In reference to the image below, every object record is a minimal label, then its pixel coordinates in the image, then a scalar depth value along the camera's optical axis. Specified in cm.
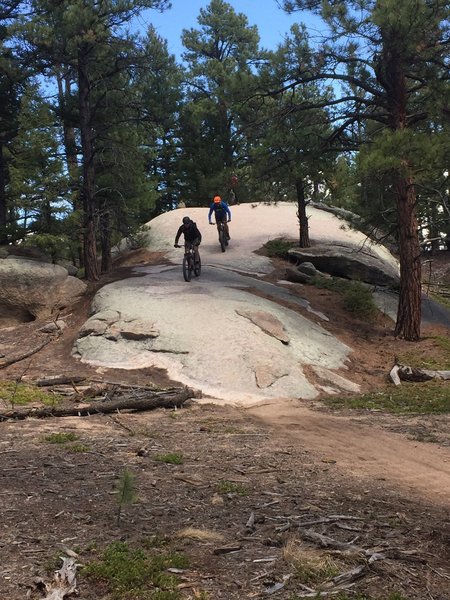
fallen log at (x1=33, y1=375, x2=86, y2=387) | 1027
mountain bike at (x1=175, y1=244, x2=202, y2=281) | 1600
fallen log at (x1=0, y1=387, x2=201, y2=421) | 818
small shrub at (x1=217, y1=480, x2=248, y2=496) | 504
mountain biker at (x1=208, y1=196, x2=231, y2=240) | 1852
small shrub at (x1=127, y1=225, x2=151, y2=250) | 2272
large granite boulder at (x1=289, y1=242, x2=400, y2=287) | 2008
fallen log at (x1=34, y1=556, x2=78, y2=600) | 307
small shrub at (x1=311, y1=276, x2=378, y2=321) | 1703
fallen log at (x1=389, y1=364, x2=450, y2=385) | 1221
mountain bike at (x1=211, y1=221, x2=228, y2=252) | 2064
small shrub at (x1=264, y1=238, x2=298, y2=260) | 2236
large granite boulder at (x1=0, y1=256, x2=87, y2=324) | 1594
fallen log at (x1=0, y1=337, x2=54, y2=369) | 1185
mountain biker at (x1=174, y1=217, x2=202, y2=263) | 1541
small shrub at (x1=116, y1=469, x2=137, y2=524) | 396
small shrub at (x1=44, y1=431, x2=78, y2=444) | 663
